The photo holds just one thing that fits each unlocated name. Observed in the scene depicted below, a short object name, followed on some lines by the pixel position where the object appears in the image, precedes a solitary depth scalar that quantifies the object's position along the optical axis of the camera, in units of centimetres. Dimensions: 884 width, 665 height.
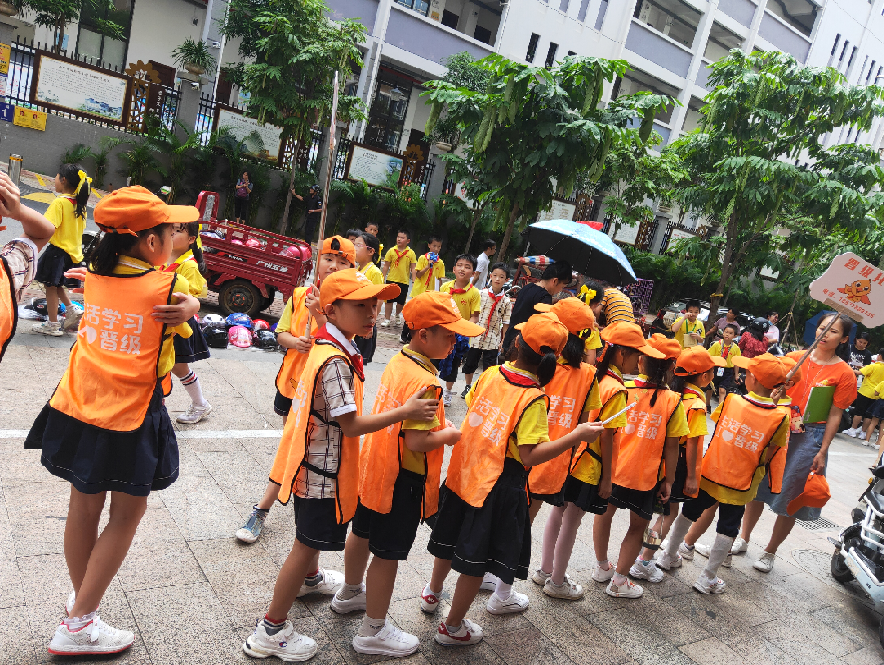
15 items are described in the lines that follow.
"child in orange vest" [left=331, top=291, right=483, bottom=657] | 260
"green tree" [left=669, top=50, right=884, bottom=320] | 1198
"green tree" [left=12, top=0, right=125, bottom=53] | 1489
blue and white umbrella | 689
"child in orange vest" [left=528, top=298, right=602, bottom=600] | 346
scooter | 427
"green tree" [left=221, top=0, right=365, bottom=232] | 1235
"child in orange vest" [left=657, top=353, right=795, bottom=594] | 408
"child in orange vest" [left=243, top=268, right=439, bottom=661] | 244
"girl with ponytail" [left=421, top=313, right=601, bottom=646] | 280
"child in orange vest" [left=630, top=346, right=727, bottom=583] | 394
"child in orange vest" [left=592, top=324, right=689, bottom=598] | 376
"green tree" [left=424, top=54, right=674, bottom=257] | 851
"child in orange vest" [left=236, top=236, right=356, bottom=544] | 348
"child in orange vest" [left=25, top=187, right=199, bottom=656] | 233
